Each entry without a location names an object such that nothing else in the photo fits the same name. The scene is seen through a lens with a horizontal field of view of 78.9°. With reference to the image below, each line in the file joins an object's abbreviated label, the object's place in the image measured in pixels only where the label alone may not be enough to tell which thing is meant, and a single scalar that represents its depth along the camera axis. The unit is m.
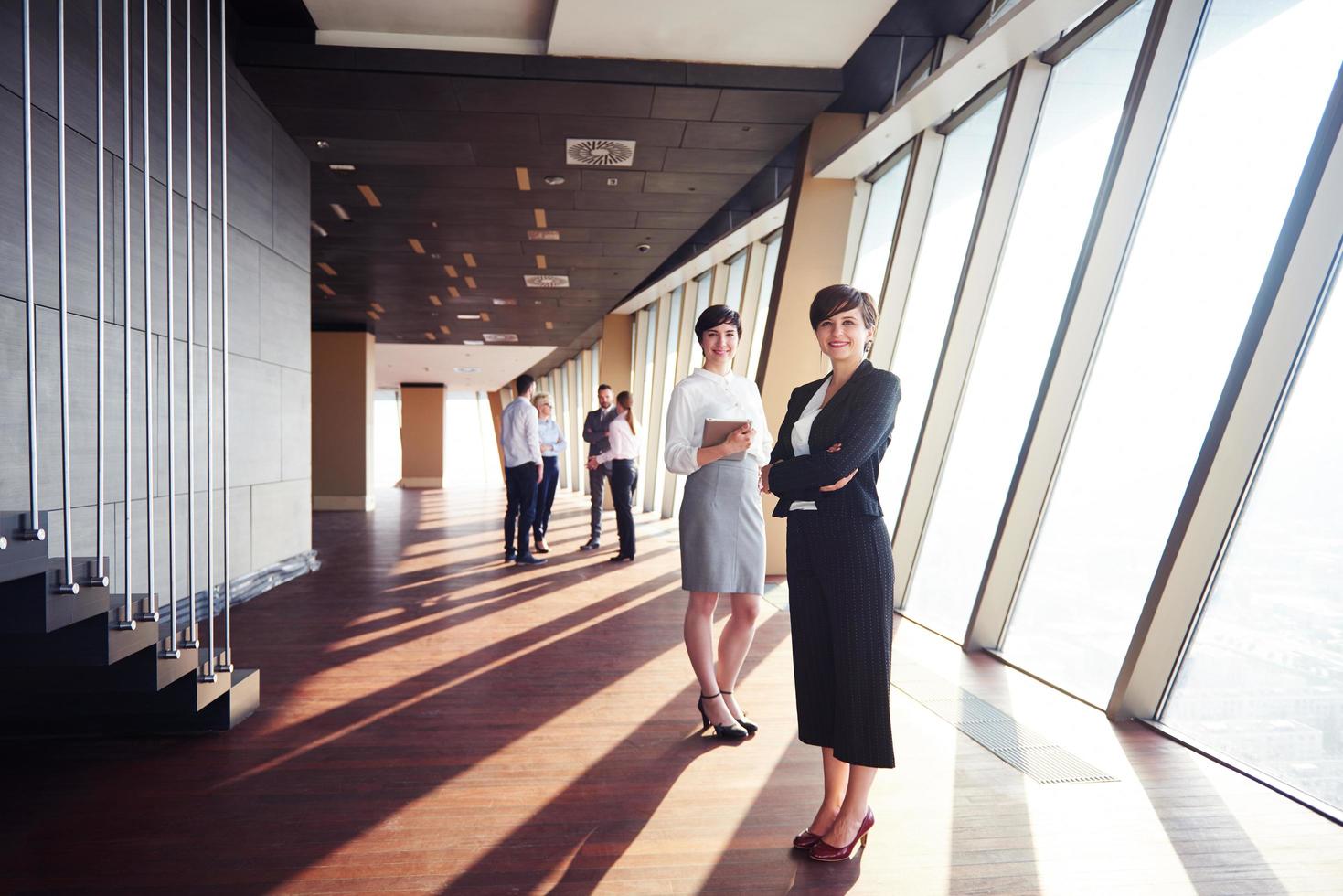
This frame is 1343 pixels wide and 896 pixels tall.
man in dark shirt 8.30
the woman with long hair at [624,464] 7.61
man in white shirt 6.93
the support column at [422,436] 25.08
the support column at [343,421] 14.48
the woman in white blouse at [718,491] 2.94
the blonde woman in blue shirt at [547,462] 8.37
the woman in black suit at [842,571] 2.08
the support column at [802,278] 6.36
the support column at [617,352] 15.13
